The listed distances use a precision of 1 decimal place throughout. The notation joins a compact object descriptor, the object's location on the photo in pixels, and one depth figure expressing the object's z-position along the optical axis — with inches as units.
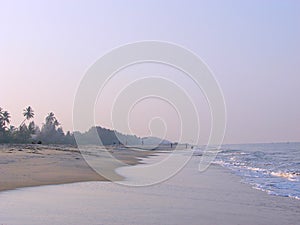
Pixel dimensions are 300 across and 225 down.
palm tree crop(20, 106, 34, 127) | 3858.3
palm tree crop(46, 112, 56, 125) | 4859.7
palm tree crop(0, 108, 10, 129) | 3064.0
